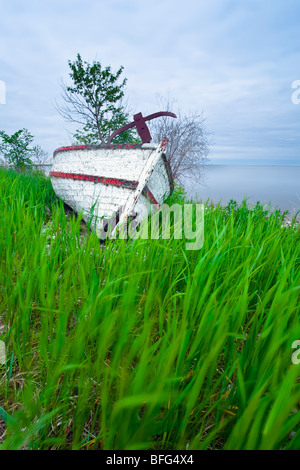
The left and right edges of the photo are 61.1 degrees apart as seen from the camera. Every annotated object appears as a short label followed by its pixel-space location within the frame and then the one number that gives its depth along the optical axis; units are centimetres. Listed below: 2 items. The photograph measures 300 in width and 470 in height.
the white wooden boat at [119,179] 300
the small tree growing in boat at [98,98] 784
